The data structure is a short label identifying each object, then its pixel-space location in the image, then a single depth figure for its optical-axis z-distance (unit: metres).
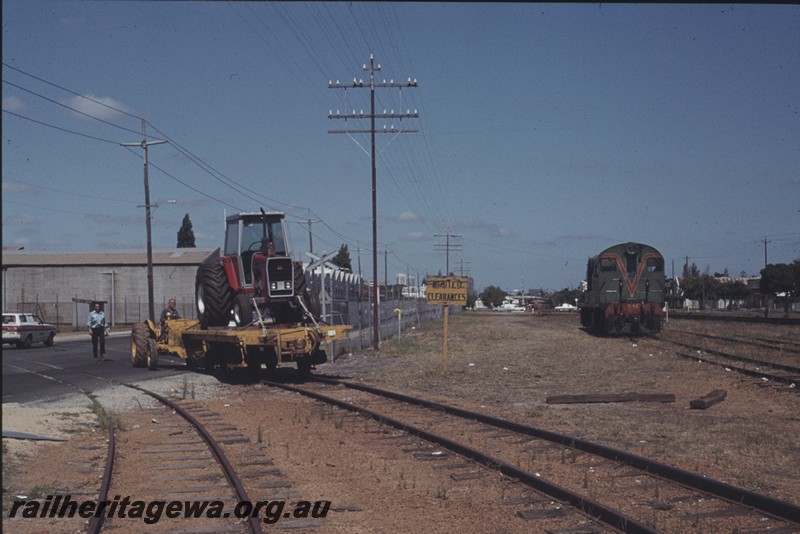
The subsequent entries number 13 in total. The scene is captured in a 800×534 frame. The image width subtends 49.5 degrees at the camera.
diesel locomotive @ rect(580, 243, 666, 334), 34.72
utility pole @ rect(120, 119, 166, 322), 41.28
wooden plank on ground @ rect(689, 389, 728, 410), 14.25
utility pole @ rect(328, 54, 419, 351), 32.47
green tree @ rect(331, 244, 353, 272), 107.96
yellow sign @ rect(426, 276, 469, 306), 21.89
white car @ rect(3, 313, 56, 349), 35.03
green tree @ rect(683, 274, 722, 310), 119.88
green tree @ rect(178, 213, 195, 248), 91.75
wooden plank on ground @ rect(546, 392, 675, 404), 15.23
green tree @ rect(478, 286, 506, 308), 181.88
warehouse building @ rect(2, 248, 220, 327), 71.00
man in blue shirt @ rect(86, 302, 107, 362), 25.78
